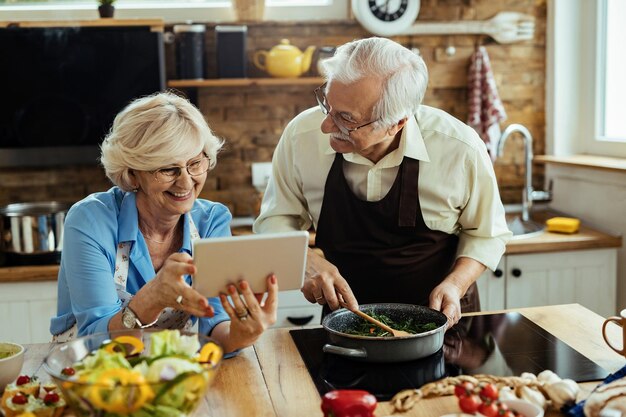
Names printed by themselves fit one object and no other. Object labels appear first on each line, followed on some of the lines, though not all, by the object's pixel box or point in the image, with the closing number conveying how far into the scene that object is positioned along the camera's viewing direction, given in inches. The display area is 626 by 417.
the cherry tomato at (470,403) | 51.7
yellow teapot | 130.4
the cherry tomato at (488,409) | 50.3
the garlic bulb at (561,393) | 55.6
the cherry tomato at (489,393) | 51.9
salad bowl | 44.1
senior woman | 68.4
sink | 134.0
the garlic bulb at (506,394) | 54.2
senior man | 78.9
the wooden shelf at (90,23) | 122.3
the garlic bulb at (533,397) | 55.2
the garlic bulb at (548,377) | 57.9
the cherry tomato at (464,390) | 53.1
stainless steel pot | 113.8
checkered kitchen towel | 138.6
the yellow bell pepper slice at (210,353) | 49.9
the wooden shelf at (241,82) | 129.1
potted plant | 125.0
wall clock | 134.0
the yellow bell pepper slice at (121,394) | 43.7
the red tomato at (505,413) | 50.1
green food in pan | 69.3
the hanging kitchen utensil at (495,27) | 139.0
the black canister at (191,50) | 128.4
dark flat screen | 122.9
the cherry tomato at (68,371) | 50.3
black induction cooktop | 62.1
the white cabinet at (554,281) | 125.0
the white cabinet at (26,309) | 115.0
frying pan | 63.8
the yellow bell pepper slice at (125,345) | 53.5
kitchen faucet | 134.9
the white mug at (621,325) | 60.1
